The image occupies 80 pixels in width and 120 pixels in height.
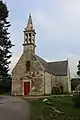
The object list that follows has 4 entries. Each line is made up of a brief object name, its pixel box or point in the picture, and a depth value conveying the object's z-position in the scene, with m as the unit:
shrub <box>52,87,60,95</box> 44.62
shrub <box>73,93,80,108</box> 21.09
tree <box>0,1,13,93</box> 32.88
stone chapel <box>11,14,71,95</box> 41.09
